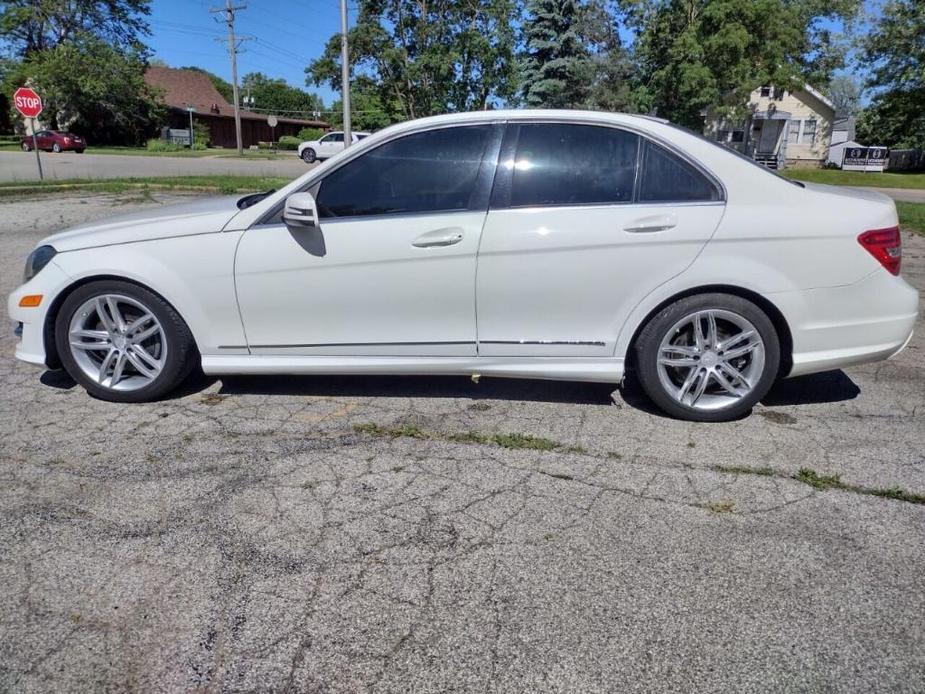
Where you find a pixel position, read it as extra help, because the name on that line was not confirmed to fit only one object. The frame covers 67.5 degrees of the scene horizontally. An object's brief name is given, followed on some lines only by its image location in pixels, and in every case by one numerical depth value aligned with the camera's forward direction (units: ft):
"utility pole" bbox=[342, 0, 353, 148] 75.00
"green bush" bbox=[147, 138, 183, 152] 150.51
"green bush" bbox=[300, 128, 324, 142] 196.69
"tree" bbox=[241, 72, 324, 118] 349.82
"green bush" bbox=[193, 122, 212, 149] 171.53
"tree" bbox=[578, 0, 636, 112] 121.90
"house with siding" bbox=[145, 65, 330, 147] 201.26
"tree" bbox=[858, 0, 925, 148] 121.49
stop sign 60.85
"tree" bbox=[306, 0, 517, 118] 108.68
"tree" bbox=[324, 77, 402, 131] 115.85
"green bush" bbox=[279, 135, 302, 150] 188.24
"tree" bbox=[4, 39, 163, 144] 151.74
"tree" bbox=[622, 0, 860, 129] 108.58
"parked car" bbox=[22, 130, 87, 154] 130.93
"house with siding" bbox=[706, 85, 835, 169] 143.95
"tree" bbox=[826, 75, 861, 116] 256.58
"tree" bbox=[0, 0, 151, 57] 166.30
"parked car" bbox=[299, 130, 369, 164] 121.90
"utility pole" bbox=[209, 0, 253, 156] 139.74
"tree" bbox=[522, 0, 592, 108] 106.83
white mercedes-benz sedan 12.03
